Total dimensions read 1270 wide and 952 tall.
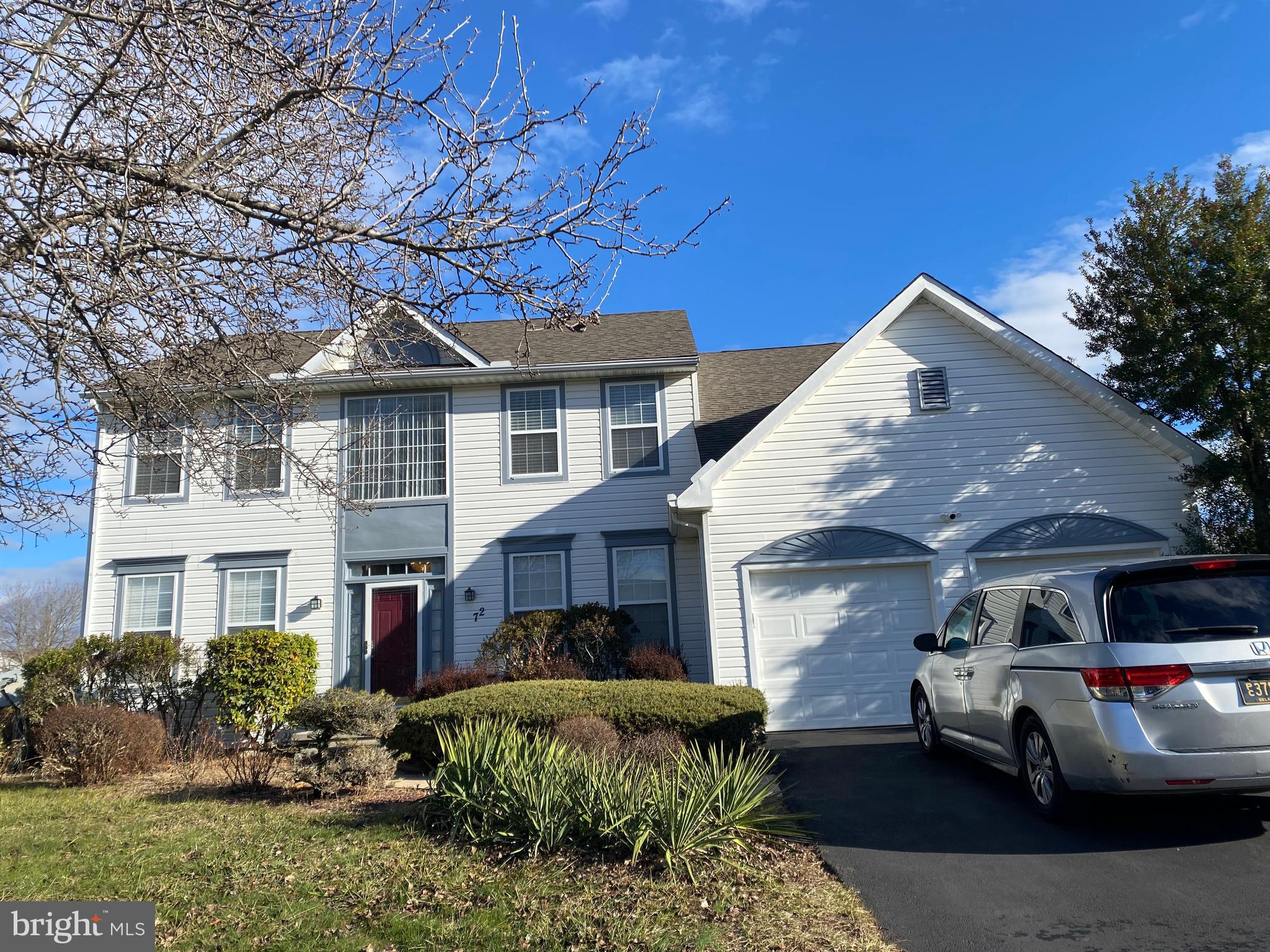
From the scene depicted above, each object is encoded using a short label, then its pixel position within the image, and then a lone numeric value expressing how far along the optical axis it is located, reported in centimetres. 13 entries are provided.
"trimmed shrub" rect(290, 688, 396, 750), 821
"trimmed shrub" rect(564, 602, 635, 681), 1329
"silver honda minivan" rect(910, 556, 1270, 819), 512
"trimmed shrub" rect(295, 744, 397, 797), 791
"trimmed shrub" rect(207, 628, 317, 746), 1256
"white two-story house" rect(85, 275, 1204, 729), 1194
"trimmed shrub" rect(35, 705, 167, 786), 955
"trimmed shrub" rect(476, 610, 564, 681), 1323
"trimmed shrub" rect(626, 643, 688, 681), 1261
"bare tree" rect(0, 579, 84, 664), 4869
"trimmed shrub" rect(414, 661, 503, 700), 1241
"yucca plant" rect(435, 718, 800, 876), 541
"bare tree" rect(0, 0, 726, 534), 527
